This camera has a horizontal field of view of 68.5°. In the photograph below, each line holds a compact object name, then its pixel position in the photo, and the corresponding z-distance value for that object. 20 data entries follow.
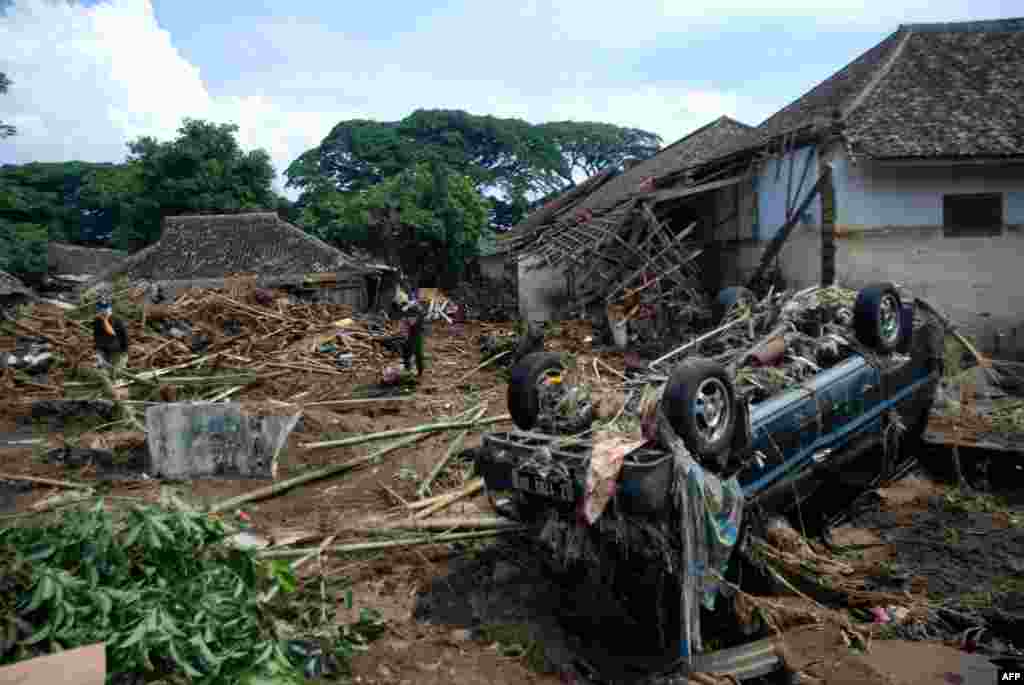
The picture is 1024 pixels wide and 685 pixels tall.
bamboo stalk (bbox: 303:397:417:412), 11.16
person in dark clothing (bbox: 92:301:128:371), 11.59
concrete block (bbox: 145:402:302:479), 8.11
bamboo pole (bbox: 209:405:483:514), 7.14
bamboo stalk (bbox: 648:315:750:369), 6.49
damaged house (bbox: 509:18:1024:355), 12.81
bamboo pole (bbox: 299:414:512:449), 8.77
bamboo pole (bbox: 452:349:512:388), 13.49
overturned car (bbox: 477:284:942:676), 4.36
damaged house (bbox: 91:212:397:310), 24.94
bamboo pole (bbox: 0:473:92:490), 7.88
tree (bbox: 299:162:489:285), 29.69
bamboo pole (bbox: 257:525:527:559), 5.66
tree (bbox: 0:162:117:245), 44.62
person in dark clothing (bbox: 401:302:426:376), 13.09
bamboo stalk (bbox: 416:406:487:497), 7.29
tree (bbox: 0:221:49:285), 30.41
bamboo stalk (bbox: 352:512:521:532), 6.17
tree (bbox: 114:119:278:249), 33.06
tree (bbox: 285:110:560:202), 42.44
